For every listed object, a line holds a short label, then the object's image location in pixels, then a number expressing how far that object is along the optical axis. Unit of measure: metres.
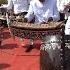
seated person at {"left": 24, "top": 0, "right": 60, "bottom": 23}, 3.55
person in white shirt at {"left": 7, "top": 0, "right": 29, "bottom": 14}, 3.97
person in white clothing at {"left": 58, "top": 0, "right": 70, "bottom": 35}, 2.96
